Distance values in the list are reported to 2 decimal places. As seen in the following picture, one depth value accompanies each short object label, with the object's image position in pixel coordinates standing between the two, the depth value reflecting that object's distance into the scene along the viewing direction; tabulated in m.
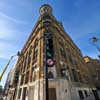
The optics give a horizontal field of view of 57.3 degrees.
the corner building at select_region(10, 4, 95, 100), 13.03
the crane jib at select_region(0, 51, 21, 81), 20.46
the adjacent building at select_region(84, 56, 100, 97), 26.88
